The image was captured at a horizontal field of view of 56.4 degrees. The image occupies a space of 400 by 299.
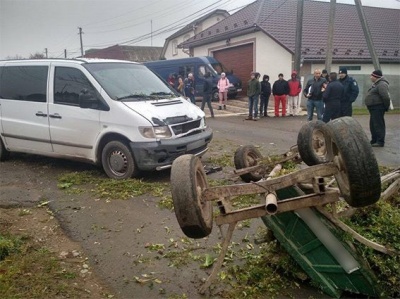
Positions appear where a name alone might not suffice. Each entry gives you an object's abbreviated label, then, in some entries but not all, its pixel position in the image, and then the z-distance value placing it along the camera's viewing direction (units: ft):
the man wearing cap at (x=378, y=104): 26.63
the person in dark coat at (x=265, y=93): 45.96
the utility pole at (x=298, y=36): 51.01
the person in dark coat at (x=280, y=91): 45.57
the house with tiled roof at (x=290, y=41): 62.28
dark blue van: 63.82
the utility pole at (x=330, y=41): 49.21
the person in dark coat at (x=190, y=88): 52.95
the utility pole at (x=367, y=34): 50.08
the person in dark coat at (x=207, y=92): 47.15
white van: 19.17
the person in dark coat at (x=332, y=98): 29.53
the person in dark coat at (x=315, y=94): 35.14
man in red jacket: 46.96
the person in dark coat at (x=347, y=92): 30.14
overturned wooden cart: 8.54
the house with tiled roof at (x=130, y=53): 150.61
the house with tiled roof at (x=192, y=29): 108.78
